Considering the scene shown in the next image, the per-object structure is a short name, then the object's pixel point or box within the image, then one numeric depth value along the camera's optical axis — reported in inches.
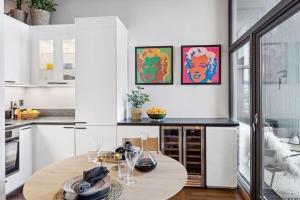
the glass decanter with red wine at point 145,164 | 69.2
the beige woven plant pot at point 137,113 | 145.9
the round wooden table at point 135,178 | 53.4
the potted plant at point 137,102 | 146.3
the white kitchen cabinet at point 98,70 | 133.7
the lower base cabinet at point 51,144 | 139.6
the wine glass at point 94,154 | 76.9
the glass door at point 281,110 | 71.8
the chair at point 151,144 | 100.4
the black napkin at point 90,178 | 50.0
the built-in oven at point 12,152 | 120.4
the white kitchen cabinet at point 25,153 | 132.6
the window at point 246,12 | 90.5
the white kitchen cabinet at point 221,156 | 129.2
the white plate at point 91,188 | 50.4
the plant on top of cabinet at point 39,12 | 152.7
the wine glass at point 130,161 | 61.3
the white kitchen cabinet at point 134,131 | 133.3
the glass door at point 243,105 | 119.4
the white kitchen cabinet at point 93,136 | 135.3
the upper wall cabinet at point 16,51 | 134.0
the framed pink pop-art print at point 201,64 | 151.2
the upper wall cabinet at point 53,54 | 148.9
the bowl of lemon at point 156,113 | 140.2
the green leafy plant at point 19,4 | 152.6
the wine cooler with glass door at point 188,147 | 131.6
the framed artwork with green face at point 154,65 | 155.3
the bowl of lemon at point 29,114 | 153.6
